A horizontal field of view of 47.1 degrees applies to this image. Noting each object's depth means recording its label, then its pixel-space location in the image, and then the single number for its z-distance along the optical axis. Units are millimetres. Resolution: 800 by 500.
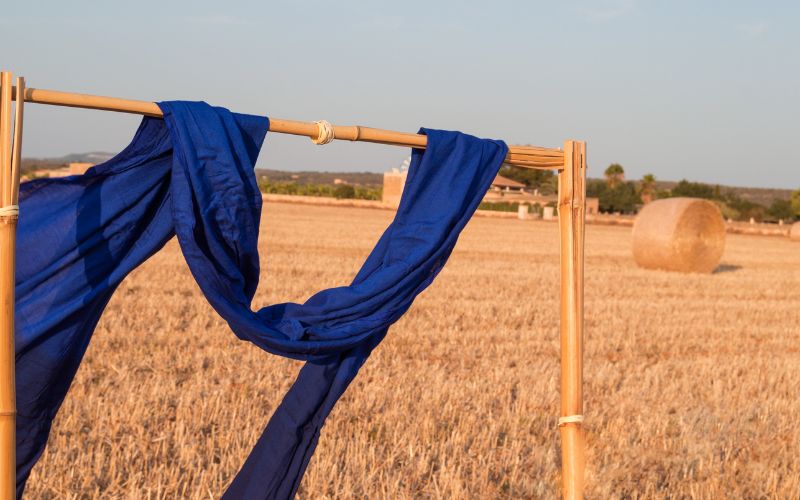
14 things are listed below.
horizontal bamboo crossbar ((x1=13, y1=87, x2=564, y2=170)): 2463
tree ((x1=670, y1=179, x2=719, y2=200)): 58450
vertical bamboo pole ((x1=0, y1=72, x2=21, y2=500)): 2350
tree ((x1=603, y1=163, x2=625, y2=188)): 71438
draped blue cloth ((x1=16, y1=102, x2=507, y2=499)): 2695
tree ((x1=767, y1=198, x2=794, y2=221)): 53875
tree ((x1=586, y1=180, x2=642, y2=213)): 56219
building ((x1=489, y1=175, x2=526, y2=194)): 64625
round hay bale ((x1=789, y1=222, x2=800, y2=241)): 32750
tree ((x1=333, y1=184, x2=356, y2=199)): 58781
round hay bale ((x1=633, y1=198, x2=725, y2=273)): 16531
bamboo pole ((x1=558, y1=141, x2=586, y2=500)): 3350
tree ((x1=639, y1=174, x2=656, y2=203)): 65325
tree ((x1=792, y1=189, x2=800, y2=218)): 53875
